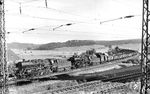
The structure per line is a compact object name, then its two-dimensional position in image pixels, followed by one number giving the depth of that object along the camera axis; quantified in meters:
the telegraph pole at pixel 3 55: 15.69
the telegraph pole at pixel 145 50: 13.96
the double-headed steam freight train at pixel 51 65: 32.62
